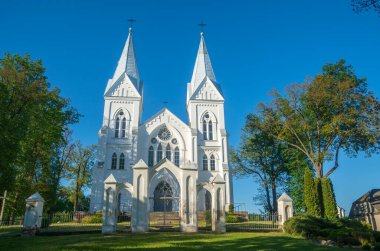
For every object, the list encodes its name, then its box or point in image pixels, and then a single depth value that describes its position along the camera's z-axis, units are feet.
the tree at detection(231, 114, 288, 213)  121.19
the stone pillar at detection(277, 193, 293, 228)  64.90
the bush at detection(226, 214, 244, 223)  92.17
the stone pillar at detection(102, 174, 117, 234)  53.83
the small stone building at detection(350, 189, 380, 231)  108.06
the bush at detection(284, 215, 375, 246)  44.73
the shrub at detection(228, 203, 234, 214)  108.36
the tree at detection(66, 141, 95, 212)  128.88
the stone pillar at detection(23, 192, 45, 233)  52.70
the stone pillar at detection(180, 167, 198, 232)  55.88
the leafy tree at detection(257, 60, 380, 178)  85.15
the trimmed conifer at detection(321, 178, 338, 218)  83.05
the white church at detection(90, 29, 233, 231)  115.34
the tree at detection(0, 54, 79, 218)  59.98
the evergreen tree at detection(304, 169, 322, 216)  81.05
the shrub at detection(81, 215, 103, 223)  86.17
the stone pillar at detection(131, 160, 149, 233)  54.70
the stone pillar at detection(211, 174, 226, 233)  57.06
